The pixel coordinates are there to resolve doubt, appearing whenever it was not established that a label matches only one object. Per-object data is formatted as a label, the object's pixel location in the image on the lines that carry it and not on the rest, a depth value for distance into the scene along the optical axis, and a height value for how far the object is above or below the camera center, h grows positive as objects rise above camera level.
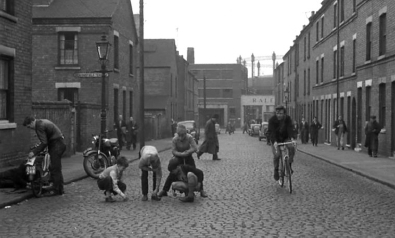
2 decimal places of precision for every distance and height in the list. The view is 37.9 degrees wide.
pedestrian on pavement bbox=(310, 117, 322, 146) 35.32 -0.80
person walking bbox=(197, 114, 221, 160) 21.80 -0.90
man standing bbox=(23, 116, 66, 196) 11.45 -0.61
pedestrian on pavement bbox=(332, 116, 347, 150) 29.80 -0.67
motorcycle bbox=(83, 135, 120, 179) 15.12 -1.09
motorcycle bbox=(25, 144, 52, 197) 11.21 -1.14
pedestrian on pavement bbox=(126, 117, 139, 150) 28.52 -0.90
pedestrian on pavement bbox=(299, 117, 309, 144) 38.82 -0.96
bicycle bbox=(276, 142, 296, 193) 12.35 -1.07
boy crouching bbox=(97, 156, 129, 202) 10.82 -1.23
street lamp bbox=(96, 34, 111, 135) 18.08 +1.89
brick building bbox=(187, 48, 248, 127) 101.38 +4.92
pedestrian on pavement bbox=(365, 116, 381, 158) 22.84 -0.67
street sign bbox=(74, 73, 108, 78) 17.46 +1.24
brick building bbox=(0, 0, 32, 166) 16.36 +1.14
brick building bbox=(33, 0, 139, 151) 29.98 +3.38
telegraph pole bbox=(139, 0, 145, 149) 25.59 +1.90
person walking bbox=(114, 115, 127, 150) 27.67 -0.63
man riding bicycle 12.69 -0.30
